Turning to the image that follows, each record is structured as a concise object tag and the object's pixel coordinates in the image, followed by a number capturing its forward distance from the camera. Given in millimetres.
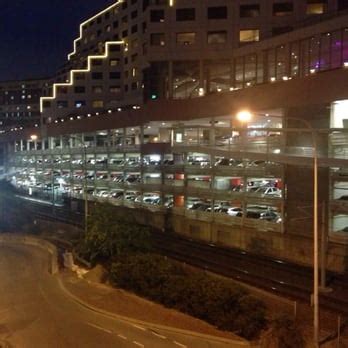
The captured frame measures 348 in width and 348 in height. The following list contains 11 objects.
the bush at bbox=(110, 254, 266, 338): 18234
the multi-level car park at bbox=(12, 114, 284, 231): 36562
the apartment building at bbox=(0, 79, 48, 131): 144125
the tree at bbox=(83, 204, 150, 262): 28531
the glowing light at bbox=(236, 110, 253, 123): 15480
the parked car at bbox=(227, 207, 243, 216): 38962
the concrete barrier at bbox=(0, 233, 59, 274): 33447
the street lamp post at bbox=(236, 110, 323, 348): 15641
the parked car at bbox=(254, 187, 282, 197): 35562
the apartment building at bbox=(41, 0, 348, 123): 49938
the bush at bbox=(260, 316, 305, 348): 15477
